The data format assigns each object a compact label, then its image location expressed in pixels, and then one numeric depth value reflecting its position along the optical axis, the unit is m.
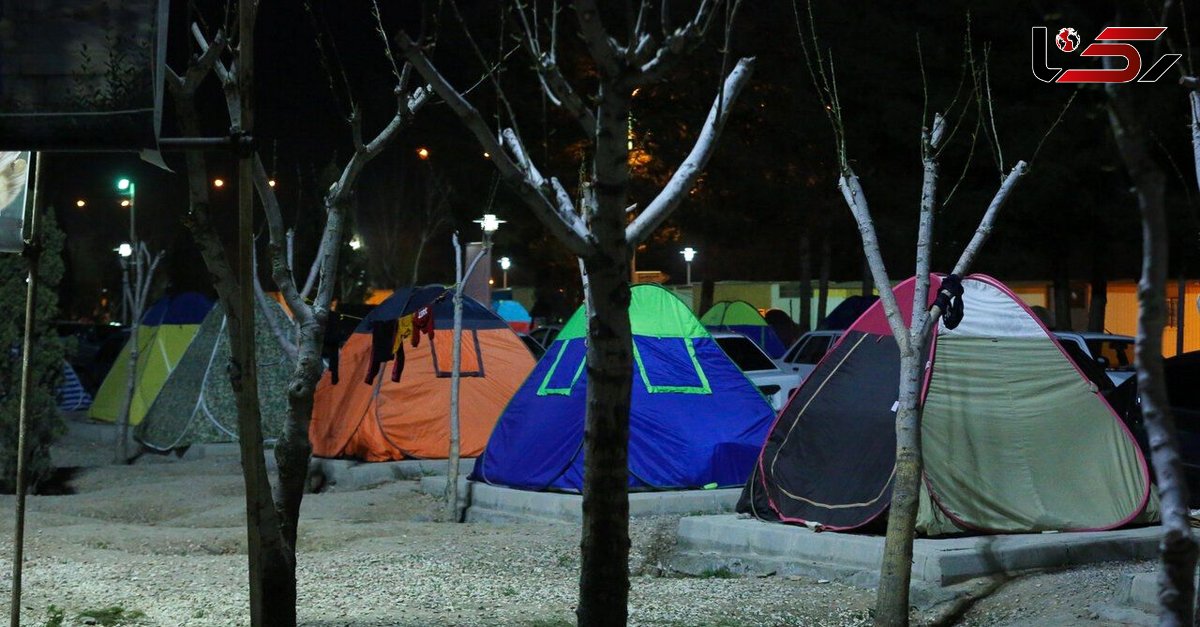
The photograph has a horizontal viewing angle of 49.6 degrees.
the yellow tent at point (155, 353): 22.44
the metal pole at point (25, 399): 6.23
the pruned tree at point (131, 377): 19.16
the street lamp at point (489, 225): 14.38
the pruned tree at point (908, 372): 7.54
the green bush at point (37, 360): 15.13
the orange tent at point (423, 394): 16.72
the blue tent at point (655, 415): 13.01
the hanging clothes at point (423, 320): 15.31
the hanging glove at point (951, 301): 7.99
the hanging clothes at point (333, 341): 13.66
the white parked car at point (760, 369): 17.72
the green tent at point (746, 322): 29.27
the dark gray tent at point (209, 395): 19.81
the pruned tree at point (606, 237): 5.16
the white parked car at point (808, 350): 21.78
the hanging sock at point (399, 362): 15.56
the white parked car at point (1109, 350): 16.93
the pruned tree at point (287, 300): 5.78
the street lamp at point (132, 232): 20.75
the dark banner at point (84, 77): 5.30
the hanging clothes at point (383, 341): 15.67
